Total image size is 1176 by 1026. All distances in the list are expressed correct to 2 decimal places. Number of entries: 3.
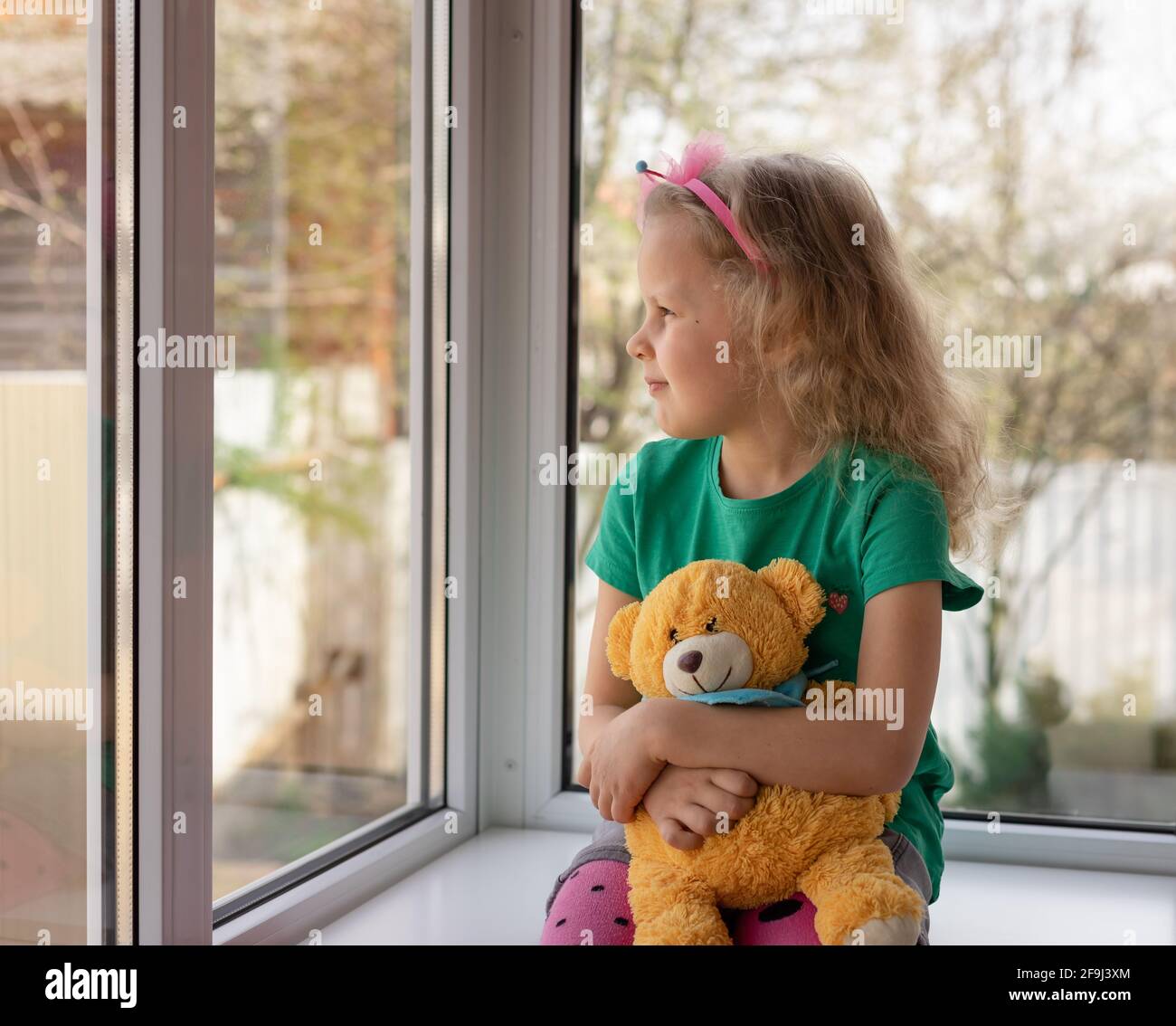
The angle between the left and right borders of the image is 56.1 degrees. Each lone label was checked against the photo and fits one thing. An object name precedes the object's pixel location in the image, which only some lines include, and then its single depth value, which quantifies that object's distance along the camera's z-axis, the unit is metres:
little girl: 0.92
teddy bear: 0.87
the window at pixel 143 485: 0.85
